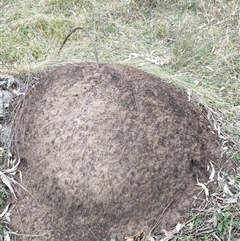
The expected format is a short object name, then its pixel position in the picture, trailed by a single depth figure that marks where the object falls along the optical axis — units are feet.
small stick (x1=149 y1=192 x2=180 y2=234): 6.41
